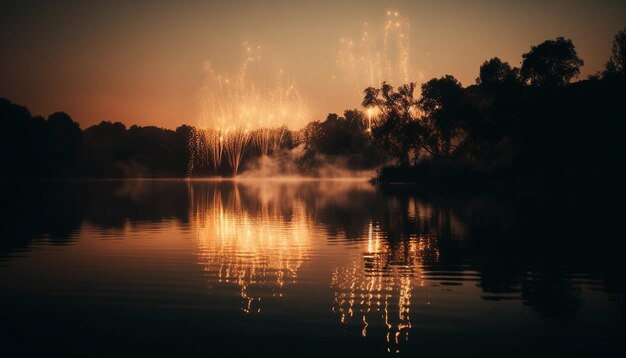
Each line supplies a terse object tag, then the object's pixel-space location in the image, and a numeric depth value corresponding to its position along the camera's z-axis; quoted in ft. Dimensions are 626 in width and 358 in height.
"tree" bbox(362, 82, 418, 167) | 418.10
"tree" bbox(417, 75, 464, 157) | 393.29
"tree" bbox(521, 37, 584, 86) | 312.91
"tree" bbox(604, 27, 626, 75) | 301.84
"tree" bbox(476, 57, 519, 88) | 353.10
